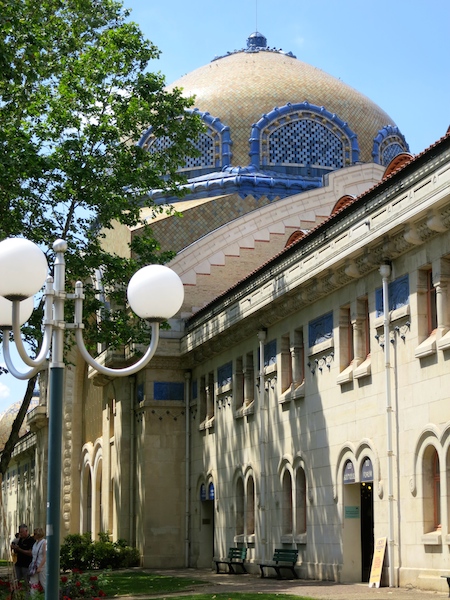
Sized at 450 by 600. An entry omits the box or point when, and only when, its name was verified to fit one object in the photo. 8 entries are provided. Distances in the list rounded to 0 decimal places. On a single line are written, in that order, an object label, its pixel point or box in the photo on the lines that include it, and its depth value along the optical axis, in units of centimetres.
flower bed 2127
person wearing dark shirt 2527
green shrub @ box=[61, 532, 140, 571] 3672
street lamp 1134
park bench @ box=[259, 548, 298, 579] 2793
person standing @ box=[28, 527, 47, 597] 2017
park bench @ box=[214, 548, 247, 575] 3195
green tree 3094
